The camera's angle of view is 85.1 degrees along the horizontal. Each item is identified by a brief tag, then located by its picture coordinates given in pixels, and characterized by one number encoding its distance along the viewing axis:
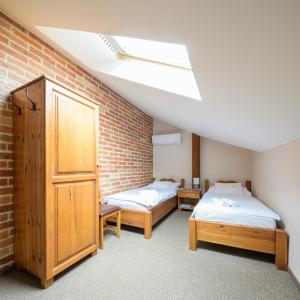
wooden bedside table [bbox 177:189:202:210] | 3.71
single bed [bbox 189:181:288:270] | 1.80
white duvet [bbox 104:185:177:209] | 2.53
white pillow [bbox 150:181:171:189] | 3.97
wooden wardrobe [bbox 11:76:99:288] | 1.44
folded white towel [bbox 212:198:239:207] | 2.25
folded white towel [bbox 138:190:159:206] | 2.54
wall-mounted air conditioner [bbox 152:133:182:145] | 4.31
